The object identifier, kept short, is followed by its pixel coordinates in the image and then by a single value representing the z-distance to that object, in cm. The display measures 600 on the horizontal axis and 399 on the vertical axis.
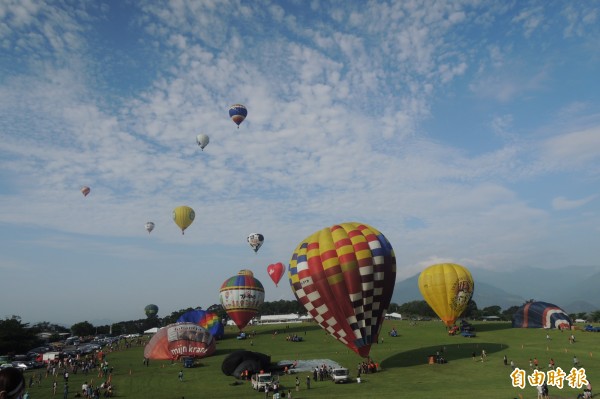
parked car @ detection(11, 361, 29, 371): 4316
